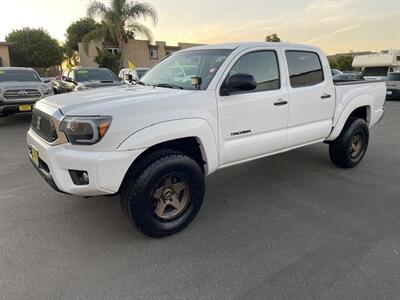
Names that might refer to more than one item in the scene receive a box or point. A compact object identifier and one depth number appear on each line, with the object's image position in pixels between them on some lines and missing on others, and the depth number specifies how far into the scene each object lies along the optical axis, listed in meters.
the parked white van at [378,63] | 18.67
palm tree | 23.86
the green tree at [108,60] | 28.30
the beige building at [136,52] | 31.31
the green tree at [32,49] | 37.00
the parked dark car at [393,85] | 15.84
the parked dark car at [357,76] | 17.60
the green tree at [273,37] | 36.58
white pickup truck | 2.61
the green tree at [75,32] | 39.31
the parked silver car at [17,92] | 8.59
